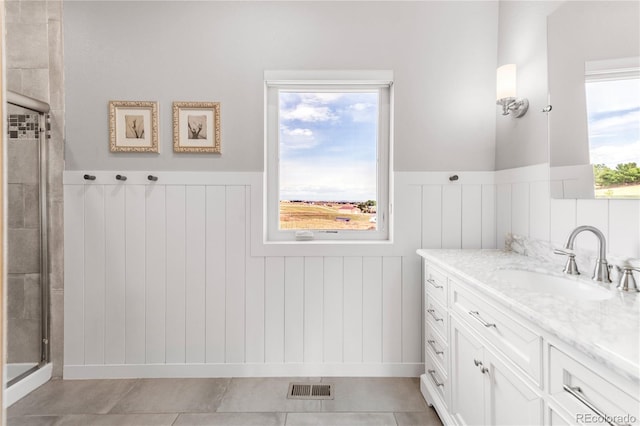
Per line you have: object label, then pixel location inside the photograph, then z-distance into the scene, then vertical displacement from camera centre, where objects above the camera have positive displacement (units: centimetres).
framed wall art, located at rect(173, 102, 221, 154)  212 +55
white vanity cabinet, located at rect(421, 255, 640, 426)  78 -50
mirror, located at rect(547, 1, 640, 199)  125 +48
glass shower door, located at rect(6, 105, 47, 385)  208 -22
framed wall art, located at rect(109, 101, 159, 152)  211 +55
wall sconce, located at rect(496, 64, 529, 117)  188 +70
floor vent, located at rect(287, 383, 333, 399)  194 -109
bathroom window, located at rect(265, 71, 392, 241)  225 +35
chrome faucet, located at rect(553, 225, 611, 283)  129 -17
